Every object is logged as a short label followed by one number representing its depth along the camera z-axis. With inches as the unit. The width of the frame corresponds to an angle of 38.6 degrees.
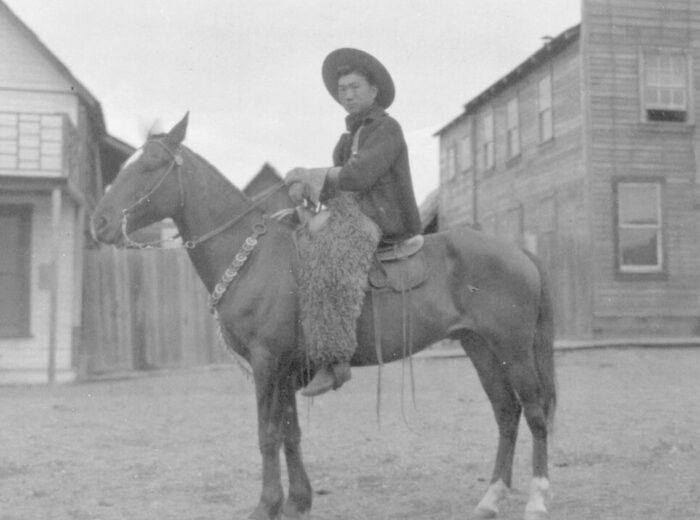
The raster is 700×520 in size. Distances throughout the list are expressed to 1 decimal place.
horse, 225.8
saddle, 237.8
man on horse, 231.3
